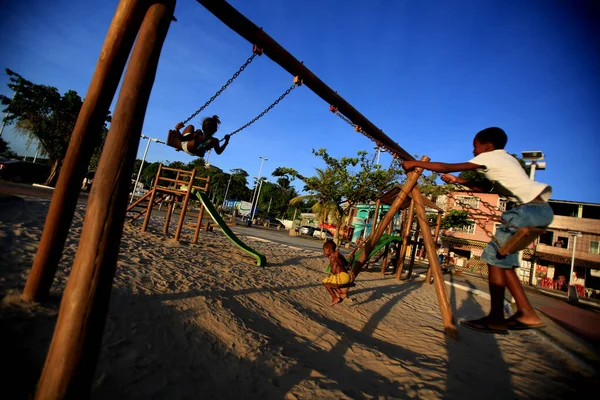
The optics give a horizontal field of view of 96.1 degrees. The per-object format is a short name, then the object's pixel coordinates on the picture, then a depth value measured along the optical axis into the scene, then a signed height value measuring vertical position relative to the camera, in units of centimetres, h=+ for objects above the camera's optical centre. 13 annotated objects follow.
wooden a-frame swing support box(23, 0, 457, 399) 152 -15
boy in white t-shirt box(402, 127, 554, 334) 243 +53
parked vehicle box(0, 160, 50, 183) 2034 -54
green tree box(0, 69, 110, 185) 2186 +447
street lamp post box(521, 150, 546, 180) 812 +343
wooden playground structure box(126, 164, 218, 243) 867 +10
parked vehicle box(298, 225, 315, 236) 3501 -74
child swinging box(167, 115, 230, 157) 564 +130
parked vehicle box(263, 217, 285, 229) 4450 -93
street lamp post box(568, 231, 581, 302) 1538 -71
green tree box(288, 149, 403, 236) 2125 +407
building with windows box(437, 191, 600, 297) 2505 +231
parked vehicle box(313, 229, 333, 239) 3286 -67
